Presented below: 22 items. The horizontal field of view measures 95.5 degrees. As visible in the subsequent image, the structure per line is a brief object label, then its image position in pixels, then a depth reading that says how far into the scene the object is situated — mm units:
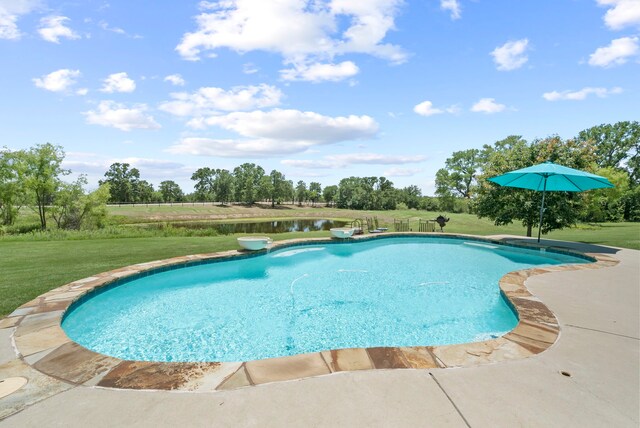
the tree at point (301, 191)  69512
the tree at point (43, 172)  17219
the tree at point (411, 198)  57125
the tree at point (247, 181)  56062
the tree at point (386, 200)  56812
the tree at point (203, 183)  65312
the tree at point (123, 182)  56125
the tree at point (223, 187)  57281
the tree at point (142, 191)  59219
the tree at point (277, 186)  58956
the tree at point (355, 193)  57531
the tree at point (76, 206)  17922
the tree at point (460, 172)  39625
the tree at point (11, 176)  16797
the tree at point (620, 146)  32688
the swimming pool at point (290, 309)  3826
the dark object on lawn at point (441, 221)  13005
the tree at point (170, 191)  65062
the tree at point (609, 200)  21250
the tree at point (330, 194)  67269
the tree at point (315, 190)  76506
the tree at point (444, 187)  41031
